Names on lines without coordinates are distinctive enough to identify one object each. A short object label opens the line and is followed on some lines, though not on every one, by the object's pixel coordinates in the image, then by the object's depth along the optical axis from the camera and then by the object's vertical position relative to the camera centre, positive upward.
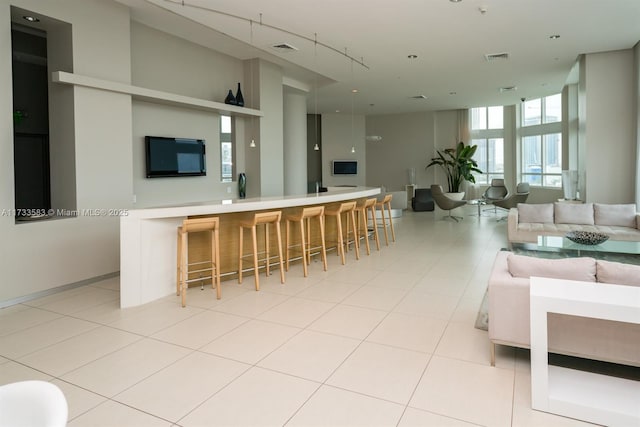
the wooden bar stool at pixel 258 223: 4.67 -0.36
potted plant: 13.33 +1.02
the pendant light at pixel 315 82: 6.41 +2.62
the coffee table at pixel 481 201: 11.19 -0.22
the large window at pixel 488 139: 14.28 +1.93
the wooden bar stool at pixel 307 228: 5.25 -0.44
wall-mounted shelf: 4.49 +1.38
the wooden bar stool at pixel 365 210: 6.85 -0.26
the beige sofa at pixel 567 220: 6.23 -0.45
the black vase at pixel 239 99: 7.08 +1.71
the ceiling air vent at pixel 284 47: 6.47 +2.41
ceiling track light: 4.86 +2.36
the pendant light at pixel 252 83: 7.48 +2.09
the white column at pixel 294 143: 9.77 +1.30
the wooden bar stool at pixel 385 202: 7.41 -0.14
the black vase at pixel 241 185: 7.46 +0.21
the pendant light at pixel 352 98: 9.40 +2.69
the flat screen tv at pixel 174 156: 5.86 +0.63
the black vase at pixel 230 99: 6.90 +1.66
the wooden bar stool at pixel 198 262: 4.20 -0.69
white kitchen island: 4.10 -0.49
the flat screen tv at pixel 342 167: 14.63 +1.02
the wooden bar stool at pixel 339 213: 5.94 -0.27
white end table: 2.14 -1.07
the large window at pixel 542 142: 12.25 +1.61
